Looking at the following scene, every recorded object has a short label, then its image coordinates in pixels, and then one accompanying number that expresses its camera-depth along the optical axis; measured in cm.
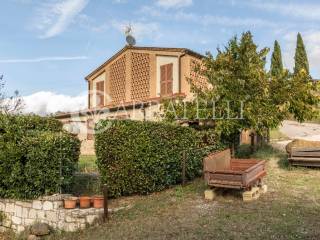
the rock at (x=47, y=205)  794
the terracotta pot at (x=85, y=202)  782
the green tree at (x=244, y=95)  1062
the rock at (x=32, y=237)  769
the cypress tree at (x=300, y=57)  3619
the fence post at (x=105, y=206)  742
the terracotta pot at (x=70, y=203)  777
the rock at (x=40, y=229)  768
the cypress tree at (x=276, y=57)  3652
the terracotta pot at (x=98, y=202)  777
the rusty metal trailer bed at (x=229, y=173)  760
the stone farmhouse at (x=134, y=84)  1608
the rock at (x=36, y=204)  806
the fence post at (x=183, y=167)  921
